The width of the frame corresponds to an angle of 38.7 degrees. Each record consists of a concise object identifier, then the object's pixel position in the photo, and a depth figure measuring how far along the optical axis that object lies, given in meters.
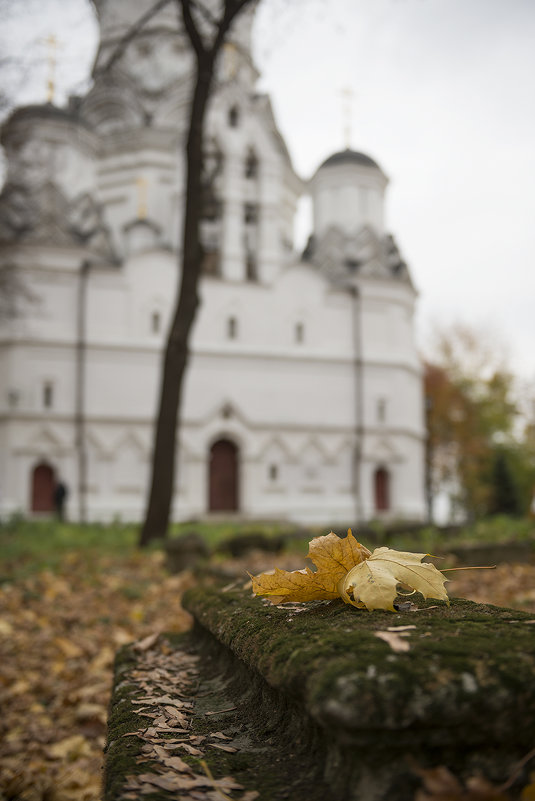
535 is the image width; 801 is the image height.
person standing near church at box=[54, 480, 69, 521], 23.83
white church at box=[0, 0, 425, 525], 26.44
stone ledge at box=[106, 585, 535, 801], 0.95
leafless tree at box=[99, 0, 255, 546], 12.12
